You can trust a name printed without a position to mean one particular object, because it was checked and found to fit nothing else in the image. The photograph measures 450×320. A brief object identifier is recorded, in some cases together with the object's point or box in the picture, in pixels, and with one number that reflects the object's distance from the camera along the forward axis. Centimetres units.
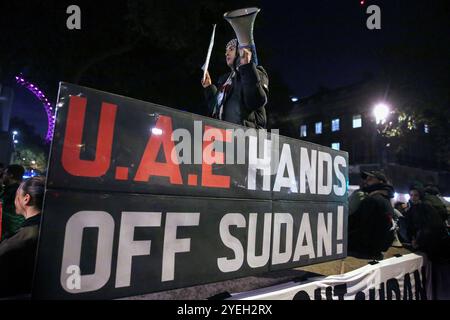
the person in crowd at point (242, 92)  261
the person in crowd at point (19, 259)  216
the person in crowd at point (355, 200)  515
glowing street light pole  1781
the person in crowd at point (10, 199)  438
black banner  156
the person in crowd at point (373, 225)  462
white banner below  256
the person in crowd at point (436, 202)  637
